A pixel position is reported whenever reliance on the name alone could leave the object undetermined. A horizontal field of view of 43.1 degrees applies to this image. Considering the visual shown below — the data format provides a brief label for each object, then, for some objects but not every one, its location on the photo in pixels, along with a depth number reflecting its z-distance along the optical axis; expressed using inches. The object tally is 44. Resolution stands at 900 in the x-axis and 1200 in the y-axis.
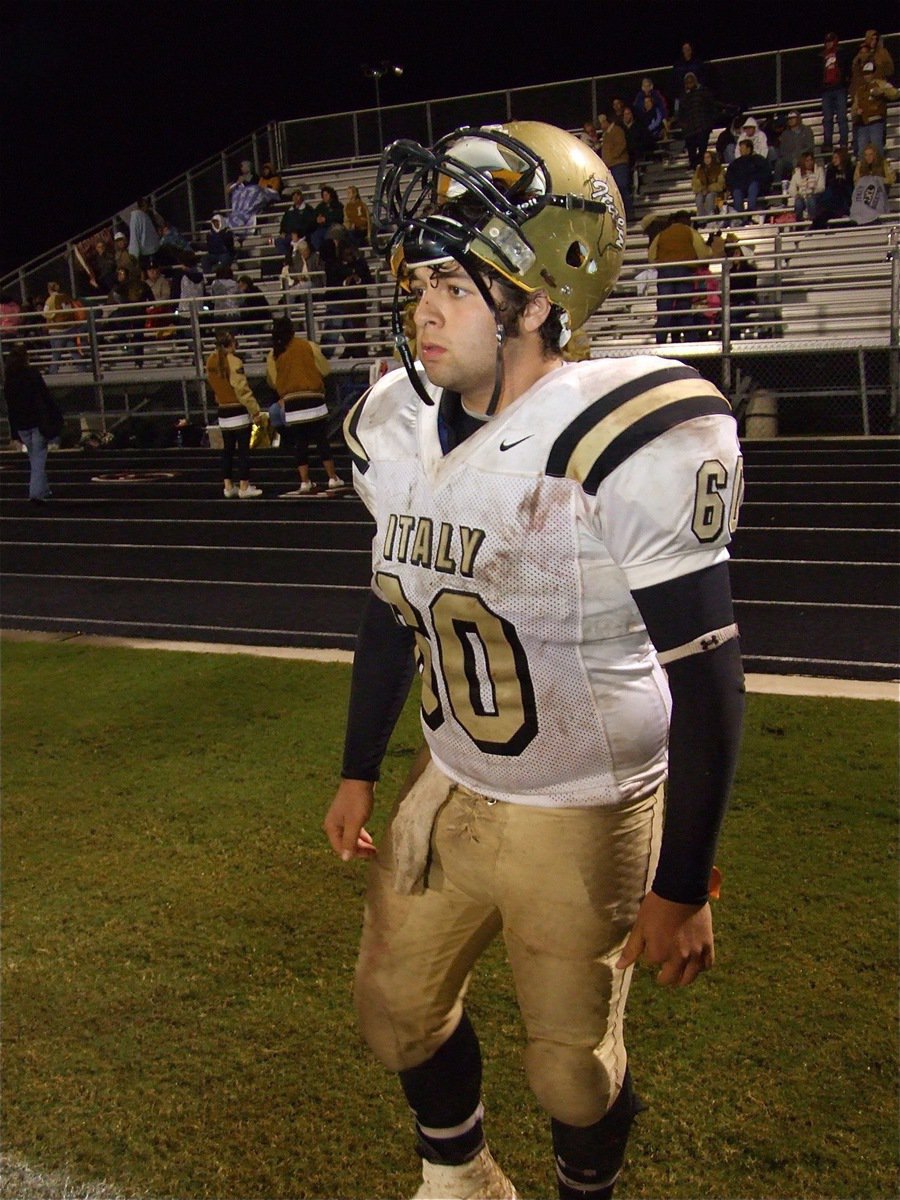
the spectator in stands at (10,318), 742.5
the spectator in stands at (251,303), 646.5
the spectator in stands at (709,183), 603.2
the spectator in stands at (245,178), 817.5
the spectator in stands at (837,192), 551.2
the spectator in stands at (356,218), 652.7
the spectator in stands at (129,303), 703.2
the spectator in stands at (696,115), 639.8
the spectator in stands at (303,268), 641.6
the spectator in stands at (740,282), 504.5
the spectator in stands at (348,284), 619.5
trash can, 494.3
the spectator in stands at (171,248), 764.0
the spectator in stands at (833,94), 613.0
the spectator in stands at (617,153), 641.0
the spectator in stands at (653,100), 683.4
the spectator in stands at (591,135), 684.7
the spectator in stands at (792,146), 598.5
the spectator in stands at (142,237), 766.5
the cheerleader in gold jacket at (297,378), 422.0
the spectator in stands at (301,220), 684.7
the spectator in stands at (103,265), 778.8
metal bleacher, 507.8
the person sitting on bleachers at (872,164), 539.5
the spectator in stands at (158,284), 727.1
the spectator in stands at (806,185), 569.0
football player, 67.6
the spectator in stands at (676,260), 518.9
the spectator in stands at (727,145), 644.1
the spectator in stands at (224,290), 675.1
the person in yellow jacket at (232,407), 426.3
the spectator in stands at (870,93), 573.6
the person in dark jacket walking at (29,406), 474.3
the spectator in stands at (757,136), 615.7
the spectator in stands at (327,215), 676.1
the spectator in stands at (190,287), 704.0
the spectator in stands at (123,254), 752.3
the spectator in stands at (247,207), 803.4
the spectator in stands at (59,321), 708.0
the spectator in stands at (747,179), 578.6
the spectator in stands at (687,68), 650.3
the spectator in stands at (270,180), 810.8
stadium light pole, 788.6
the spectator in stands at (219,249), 747.4
